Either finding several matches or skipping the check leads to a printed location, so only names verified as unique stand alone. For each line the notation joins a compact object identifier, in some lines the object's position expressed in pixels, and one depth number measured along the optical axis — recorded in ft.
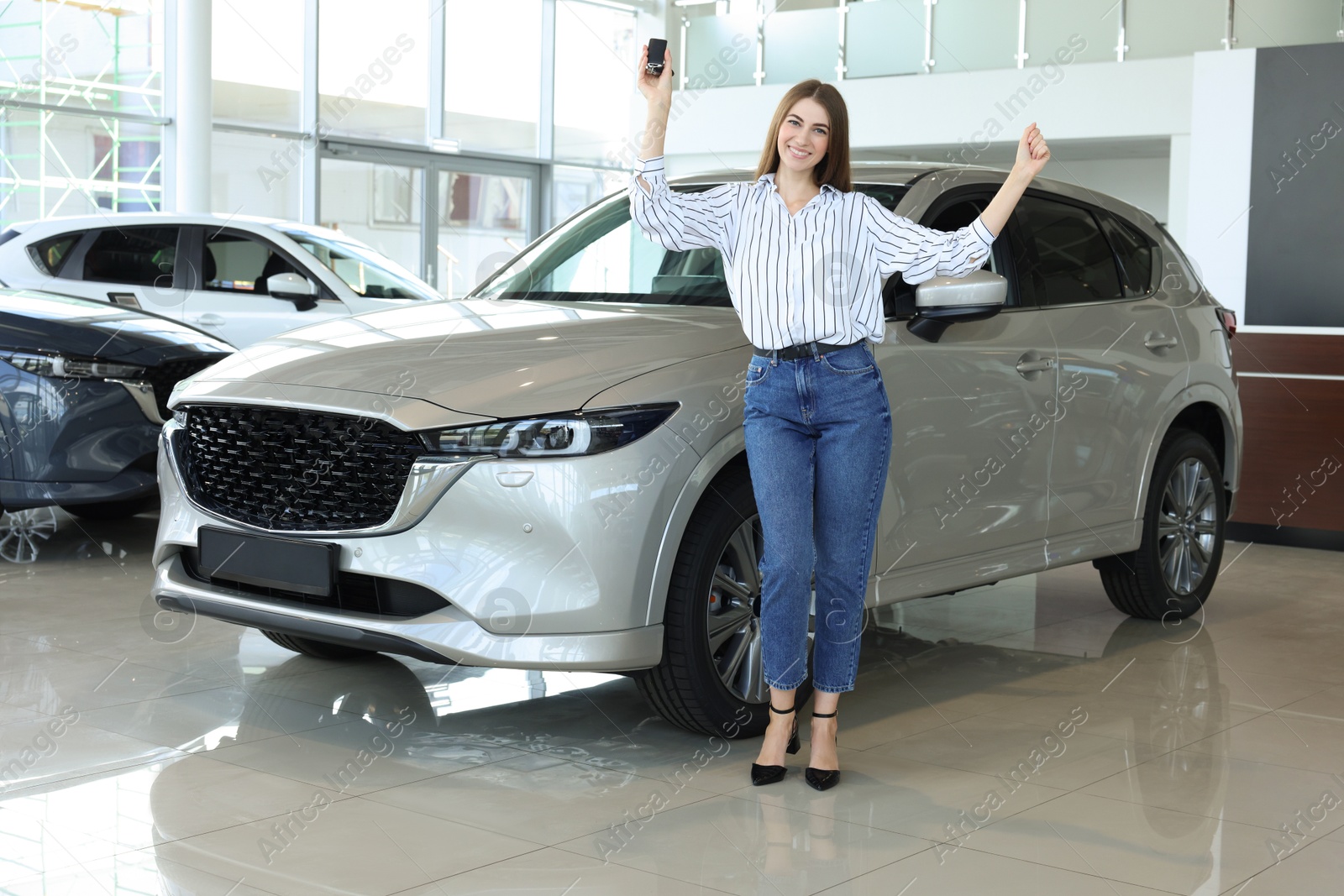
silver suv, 10.26
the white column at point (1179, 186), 40.28
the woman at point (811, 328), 10.30
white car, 24.00
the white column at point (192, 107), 41.60
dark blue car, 18.02
